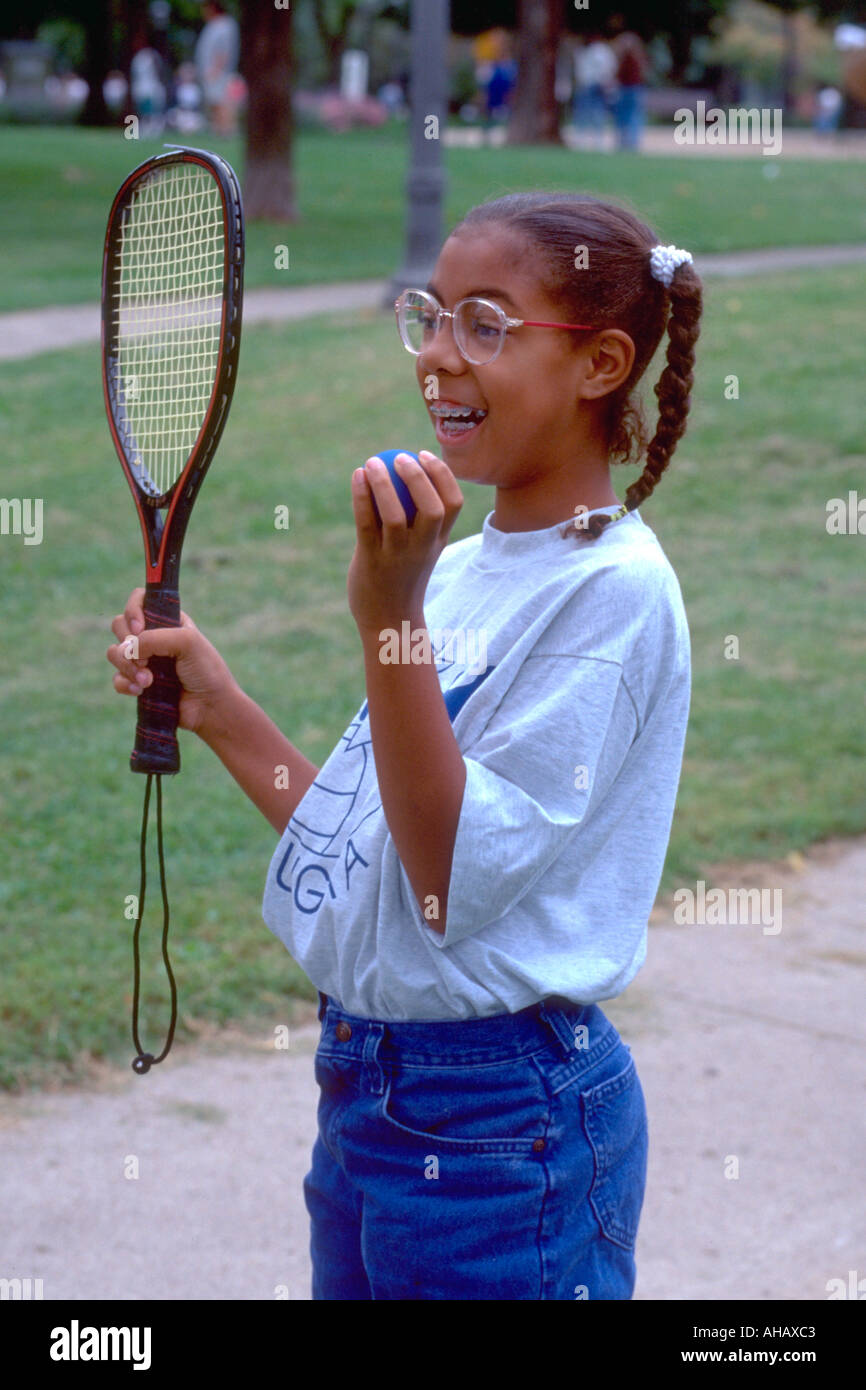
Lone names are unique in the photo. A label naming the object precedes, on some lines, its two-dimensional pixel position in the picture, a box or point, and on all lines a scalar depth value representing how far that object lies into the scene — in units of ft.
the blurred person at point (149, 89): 108.17
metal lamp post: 33.04
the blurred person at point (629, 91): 102.47
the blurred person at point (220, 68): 99.66
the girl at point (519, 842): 5.72
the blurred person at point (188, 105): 122.15
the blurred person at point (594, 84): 114.62
